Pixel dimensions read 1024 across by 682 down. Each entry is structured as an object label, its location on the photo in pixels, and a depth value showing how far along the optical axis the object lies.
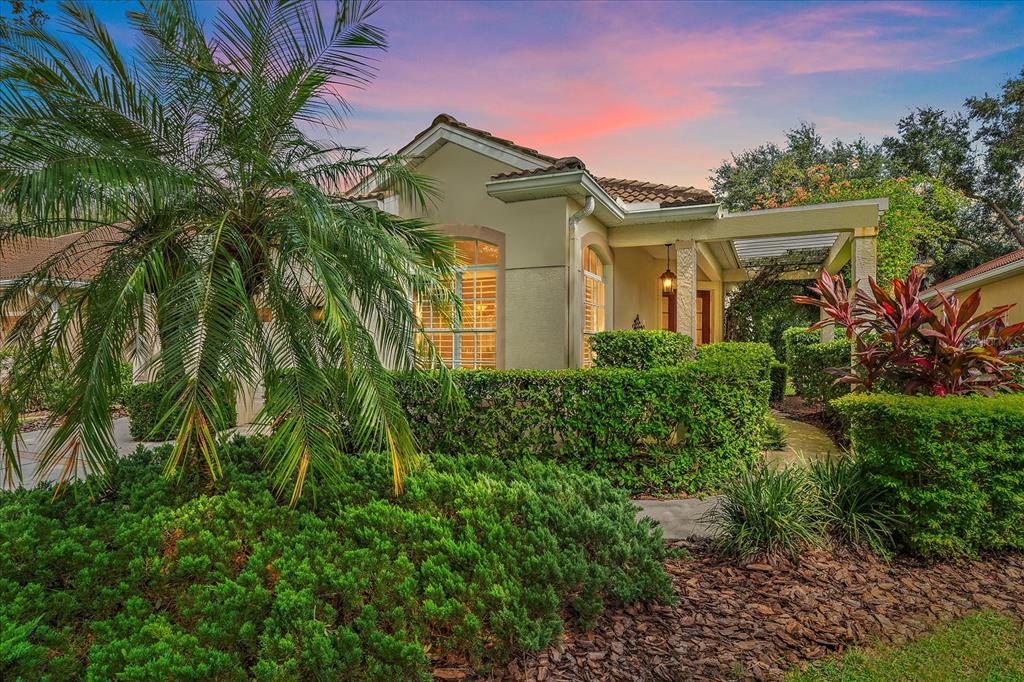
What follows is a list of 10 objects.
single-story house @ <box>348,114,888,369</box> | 7.79
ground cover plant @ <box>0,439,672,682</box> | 2.54
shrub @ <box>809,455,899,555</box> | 4.20
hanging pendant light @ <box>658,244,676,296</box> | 12.16
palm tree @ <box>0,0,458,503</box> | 3.29
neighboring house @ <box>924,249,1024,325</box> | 13.44
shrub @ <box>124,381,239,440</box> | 9.17
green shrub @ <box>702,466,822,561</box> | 3.95
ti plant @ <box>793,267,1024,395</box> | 4.71
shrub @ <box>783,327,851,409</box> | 9.77
